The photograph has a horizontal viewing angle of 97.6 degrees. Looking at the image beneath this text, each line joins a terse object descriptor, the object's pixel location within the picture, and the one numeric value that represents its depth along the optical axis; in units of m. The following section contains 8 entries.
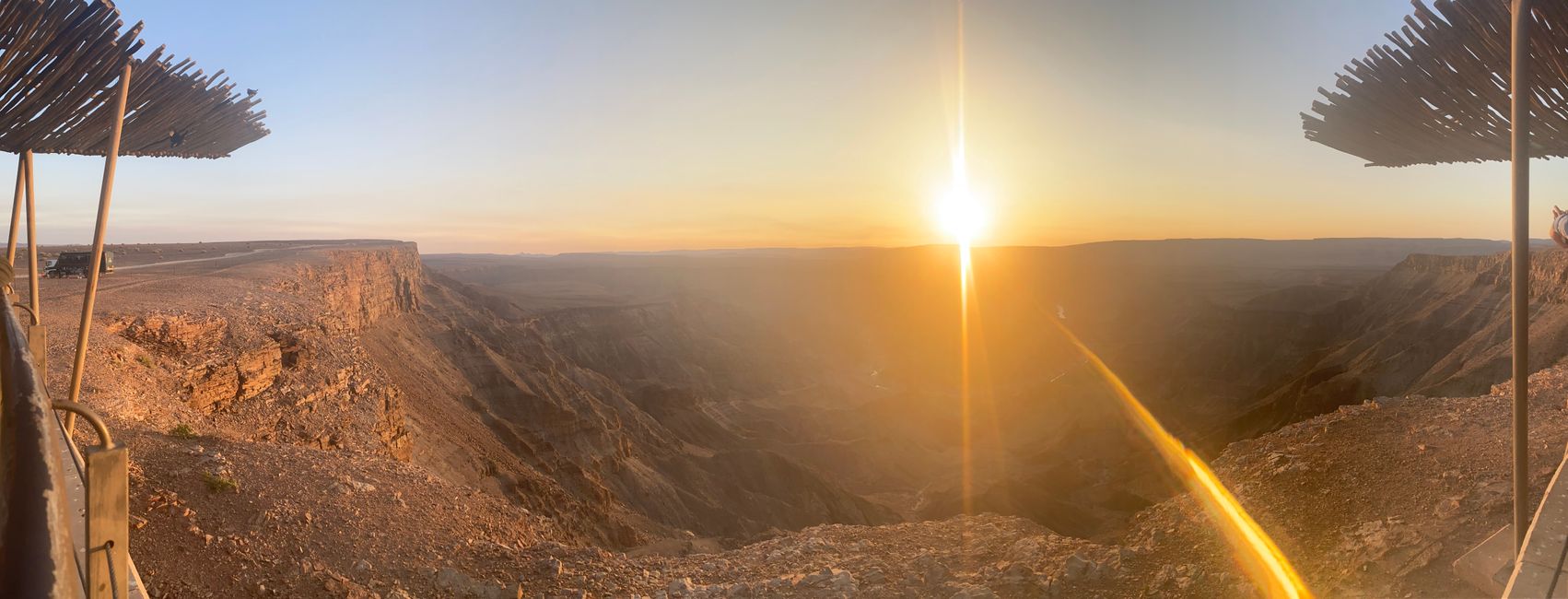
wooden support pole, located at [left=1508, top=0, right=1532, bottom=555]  4.75
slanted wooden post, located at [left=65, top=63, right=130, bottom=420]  5.82
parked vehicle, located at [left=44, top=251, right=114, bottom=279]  24.17
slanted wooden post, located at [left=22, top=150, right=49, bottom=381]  5.71
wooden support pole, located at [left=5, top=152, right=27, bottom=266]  6.34
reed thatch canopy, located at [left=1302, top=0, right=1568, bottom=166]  6.20
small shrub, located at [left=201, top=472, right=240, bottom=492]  8.26
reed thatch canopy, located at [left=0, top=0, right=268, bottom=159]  5.43
